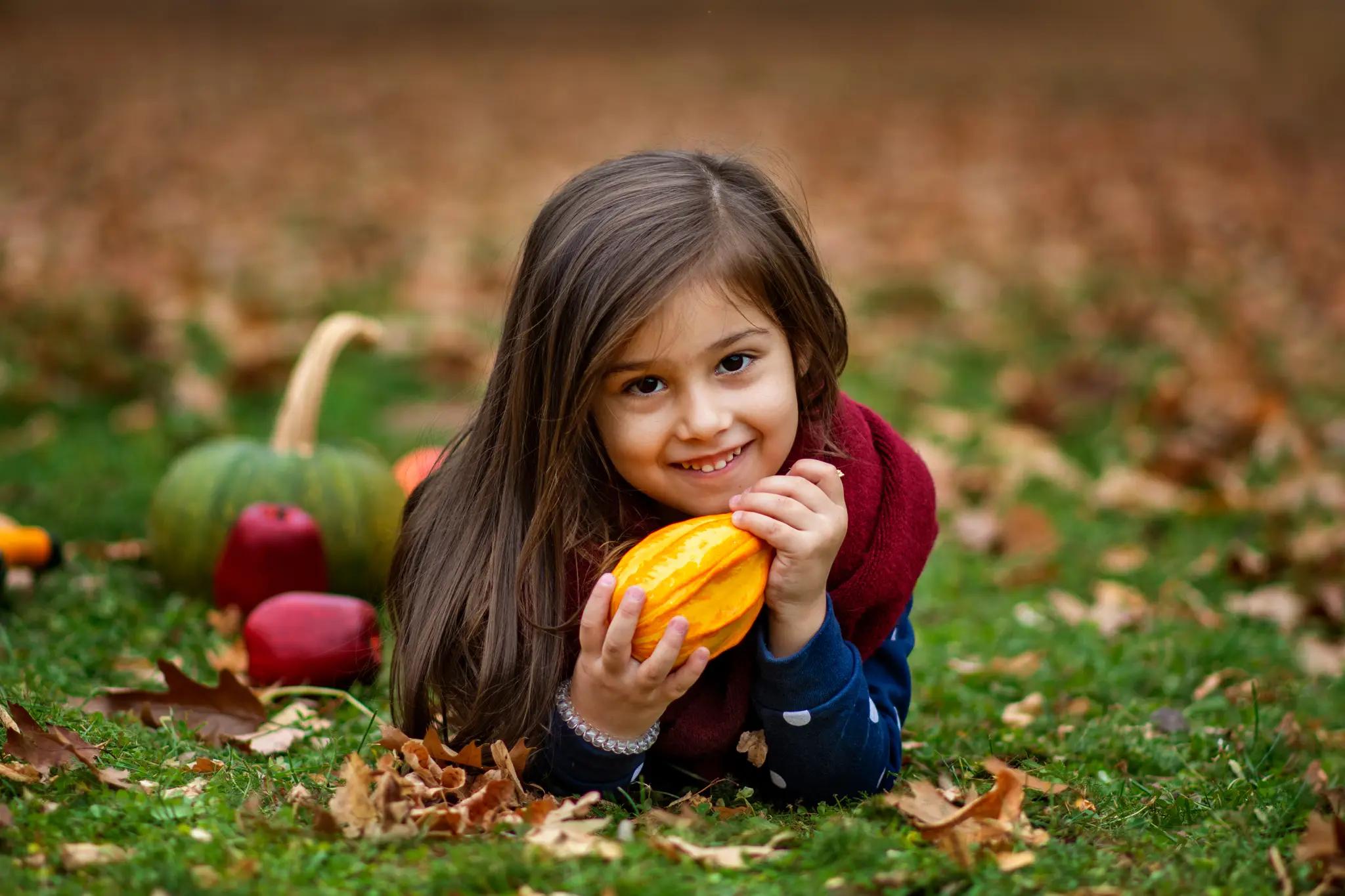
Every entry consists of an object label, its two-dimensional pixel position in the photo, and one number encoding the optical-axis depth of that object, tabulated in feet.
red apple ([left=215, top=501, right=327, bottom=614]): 13.10
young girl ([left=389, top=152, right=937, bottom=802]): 8.40
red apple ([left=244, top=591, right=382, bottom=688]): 11.57
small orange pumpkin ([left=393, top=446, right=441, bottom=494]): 15.31
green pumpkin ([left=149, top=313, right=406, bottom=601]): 14.16
